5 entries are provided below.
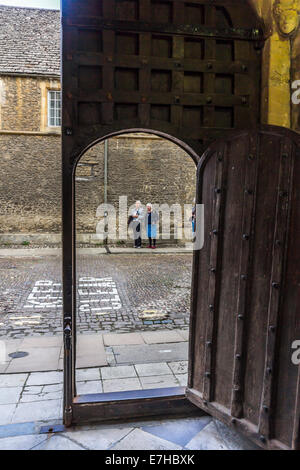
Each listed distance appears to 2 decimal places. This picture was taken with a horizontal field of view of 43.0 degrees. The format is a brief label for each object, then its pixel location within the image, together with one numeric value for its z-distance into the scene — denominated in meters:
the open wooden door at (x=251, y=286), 2.85
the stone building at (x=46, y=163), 16.48
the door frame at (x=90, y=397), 3.47
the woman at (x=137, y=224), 16.47
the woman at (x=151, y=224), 16.31
